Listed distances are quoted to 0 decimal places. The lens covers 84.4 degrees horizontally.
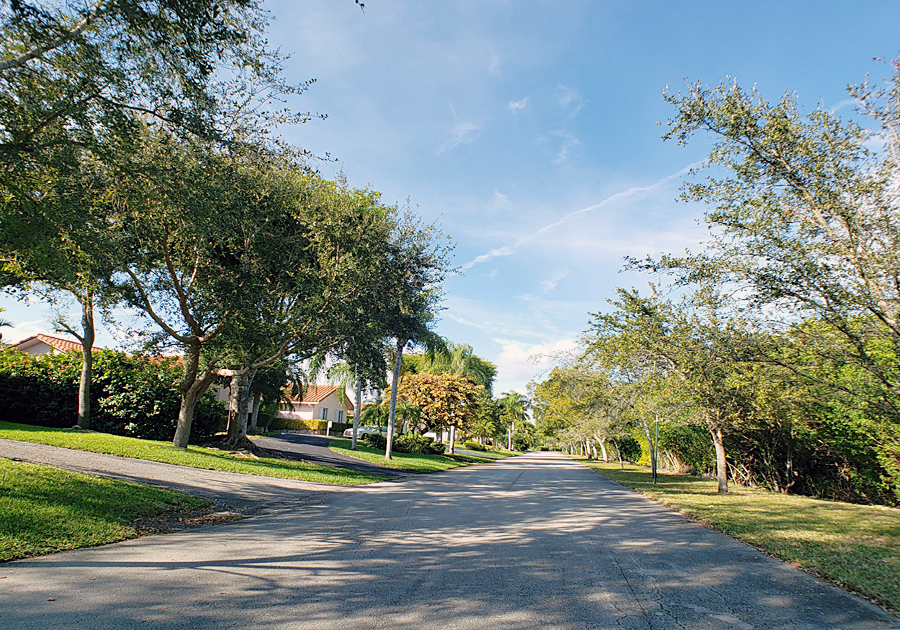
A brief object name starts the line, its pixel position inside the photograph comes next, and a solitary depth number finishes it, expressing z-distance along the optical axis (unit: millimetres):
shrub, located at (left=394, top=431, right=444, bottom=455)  33156
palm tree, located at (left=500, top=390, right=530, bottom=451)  75250
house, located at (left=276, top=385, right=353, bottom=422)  59000
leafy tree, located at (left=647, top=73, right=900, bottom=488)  7453
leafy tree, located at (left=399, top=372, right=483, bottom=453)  35844
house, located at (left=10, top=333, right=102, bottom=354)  35125
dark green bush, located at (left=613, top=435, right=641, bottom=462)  40594
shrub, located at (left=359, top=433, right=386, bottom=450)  34781
